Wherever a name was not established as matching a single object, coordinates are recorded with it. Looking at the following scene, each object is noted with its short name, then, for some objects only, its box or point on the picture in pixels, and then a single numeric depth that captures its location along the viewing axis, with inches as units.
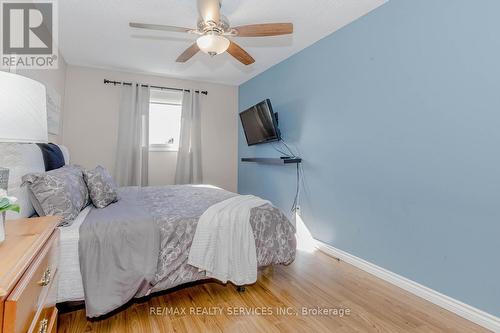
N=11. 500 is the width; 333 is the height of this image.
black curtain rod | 158.2
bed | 60.2
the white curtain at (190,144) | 173.2
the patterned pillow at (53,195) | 61.1
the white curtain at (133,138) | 158.9
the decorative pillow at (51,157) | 80.1
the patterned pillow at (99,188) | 80.7
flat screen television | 136.4
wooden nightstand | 24.7
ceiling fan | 75.2
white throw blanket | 71.7
